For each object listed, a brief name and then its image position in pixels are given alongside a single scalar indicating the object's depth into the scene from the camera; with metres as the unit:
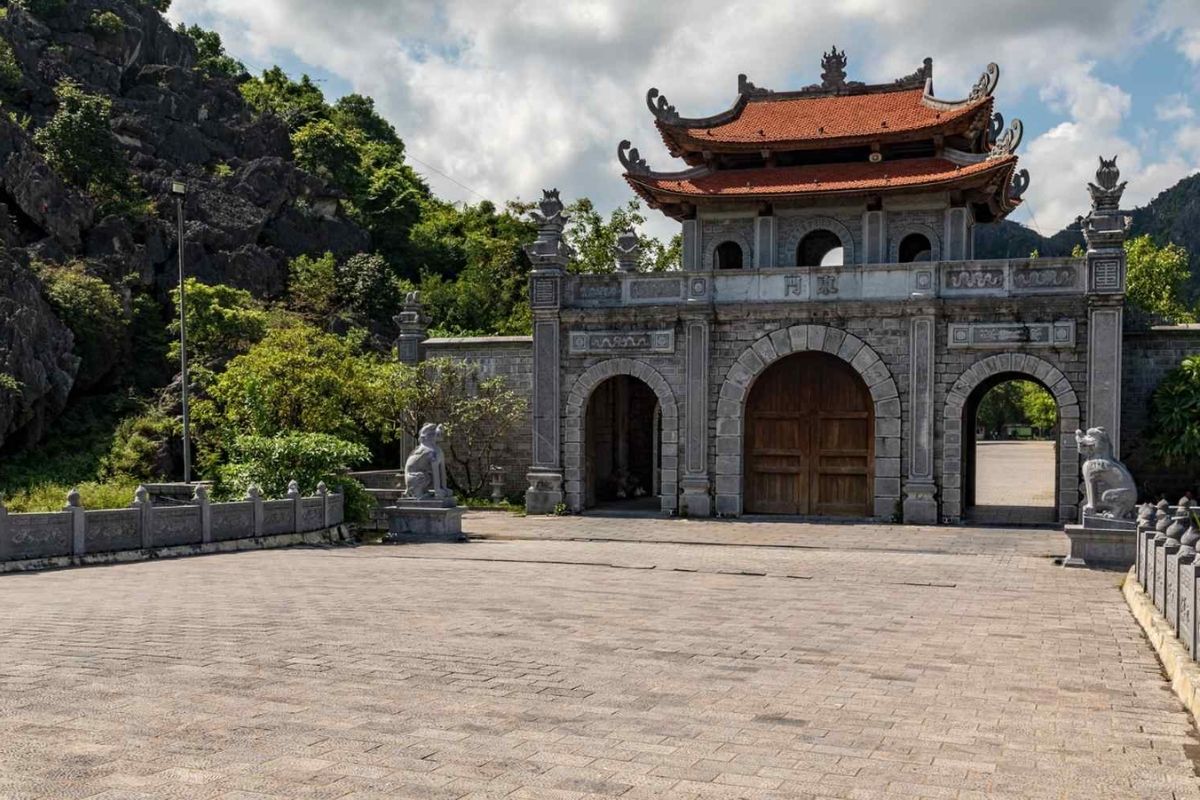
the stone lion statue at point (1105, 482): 15.48
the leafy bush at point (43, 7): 56.00
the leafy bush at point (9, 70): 50.00
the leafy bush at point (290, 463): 20.66
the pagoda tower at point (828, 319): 21.97
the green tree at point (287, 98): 63.19
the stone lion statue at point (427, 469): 19.97
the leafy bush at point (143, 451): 37.09
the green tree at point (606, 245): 41.12
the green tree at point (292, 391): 23.64
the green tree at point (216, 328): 39.96
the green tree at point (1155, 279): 41.16
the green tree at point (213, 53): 69.44
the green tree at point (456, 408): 26.05
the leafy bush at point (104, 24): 57.00
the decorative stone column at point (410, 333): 27.23
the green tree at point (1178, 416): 21.14
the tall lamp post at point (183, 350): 26.75
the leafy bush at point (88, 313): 39.97
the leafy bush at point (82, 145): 47.03
